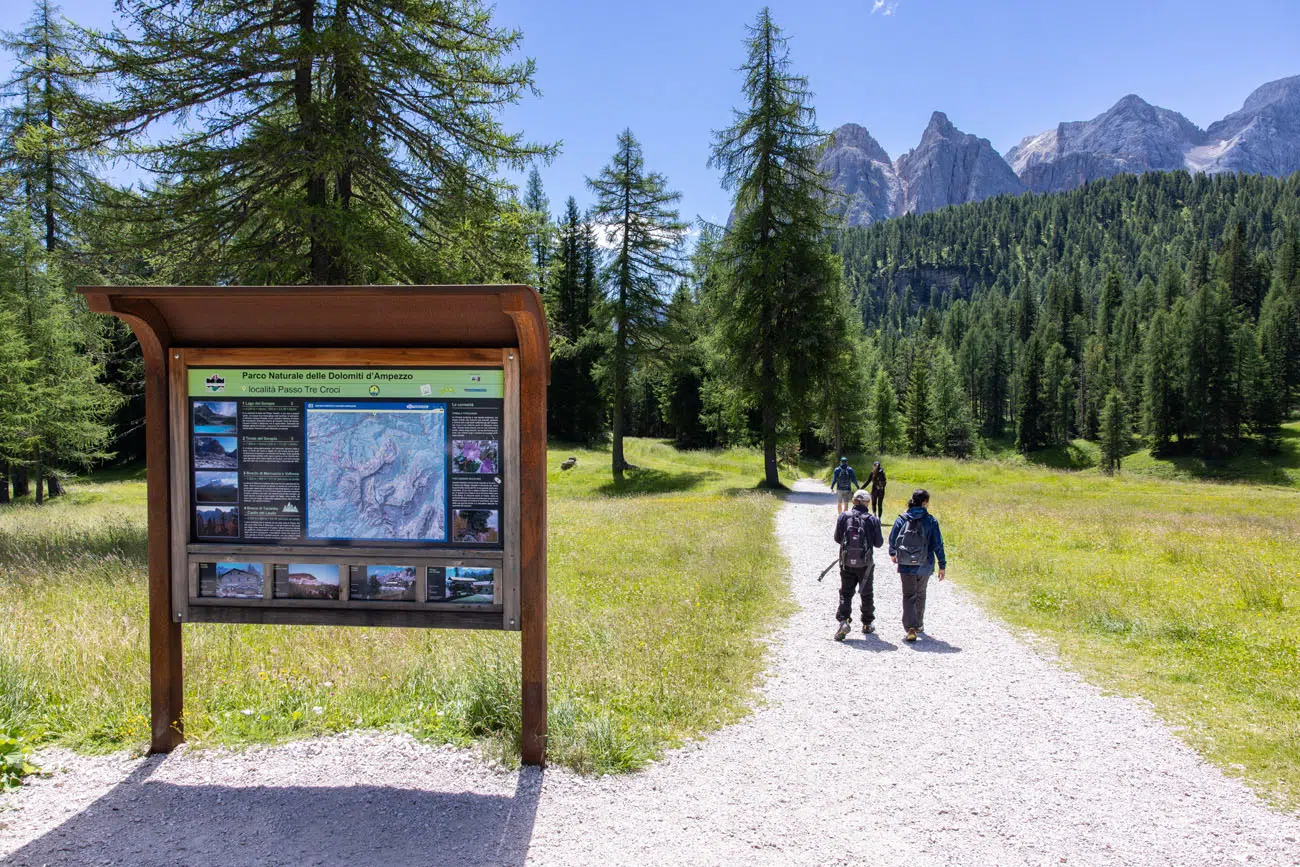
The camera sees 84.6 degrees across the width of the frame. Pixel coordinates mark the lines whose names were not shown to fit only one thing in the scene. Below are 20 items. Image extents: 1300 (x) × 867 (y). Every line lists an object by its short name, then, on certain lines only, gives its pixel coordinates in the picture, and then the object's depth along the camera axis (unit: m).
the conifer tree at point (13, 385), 18.28
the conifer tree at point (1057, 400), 99.69
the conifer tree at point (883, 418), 67.19
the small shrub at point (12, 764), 4.27
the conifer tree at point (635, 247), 32.66
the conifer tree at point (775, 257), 26.94
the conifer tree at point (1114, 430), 82.44
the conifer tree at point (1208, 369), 76.81
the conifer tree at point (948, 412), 82.12
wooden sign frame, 4.36
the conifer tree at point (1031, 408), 99.00
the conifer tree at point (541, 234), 13.40
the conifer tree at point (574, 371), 52.03
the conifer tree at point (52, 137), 11.02
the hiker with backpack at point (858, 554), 8.33
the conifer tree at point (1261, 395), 77.12
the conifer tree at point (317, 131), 11.12
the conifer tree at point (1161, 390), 82.50
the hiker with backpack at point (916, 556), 8.28
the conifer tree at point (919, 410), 80.94
